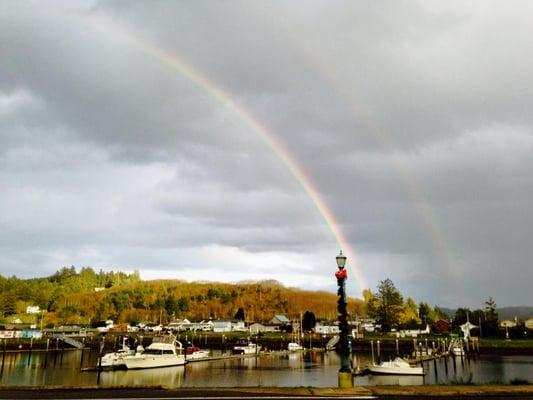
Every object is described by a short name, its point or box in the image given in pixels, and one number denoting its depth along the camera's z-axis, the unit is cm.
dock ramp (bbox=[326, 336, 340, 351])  13438
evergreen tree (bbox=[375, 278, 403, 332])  16338
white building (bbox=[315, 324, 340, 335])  18850
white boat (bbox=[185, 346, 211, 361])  9375
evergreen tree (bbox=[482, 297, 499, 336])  14232
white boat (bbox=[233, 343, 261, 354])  11381
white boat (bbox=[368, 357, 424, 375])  7188
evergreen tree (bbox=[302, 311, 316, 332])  19538
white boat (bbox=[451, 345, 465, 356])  11001
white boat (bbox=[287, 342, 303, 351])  12381
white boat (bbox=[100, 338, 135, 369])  7725
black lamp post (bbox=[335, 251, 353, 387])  2205
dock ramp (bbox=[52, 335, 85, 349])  12980
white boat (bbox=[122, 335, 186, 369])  7812
